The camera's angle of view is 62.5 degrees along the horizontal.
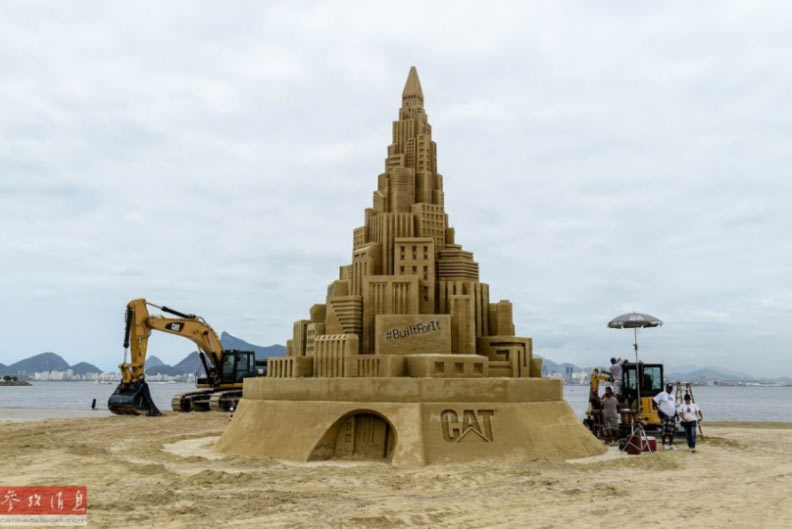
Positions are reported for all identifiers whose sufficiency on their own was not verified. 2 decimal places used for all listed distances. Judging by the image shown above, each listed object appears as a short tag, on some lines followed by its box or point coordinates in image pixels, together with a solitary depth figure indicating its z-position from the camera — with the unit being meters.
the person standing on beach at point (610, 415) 19.44
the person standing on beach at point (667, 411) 18.75
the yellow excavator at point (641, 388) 21.75
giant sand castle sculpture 15.85
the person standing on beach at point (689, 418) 18.05
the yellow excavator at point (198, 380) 34.28
